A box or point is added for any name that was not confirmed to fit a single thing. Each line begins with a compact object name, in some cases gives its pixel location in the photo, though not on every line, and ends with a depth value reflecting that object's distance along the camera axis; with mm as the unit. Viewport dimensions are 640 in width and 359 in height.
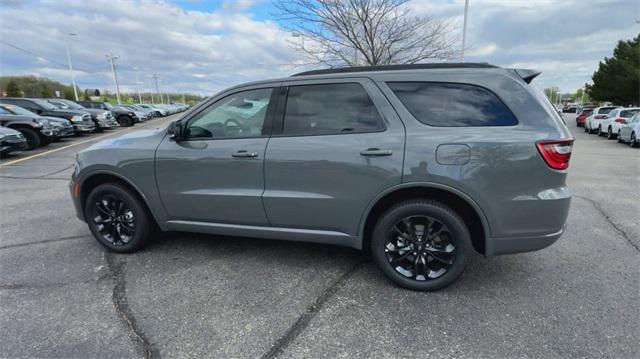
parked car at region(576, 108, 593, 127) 25725
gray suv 2684
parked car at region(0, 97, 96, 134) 15812
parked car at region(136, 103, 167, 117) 41188
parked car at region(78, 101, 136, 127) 25531
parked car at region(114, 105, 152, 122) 27703
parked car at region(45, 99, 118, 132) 19016
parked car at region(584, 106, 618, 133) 19277
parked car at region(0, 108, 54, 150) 12078
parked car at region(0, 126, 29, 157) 10016
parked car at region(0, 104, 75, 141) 12625
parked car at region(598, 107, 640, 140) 16016
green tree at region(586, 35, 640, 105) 32250
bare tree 12523
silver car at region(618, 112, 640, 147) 13016
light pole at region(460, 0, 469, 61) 14874
